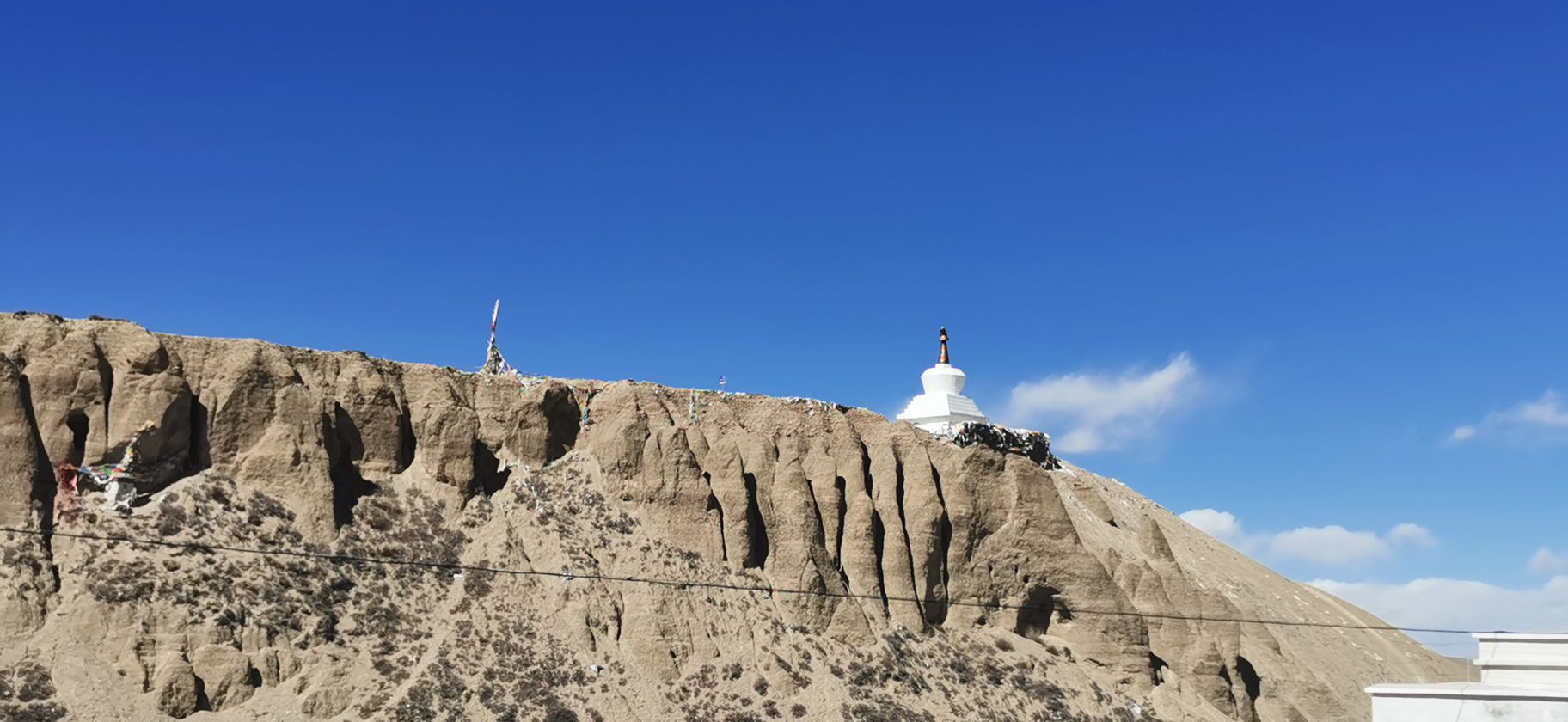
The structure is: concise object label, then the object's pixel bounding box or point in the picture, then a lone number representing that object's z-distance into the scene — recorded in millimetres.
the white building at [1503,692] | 40031
